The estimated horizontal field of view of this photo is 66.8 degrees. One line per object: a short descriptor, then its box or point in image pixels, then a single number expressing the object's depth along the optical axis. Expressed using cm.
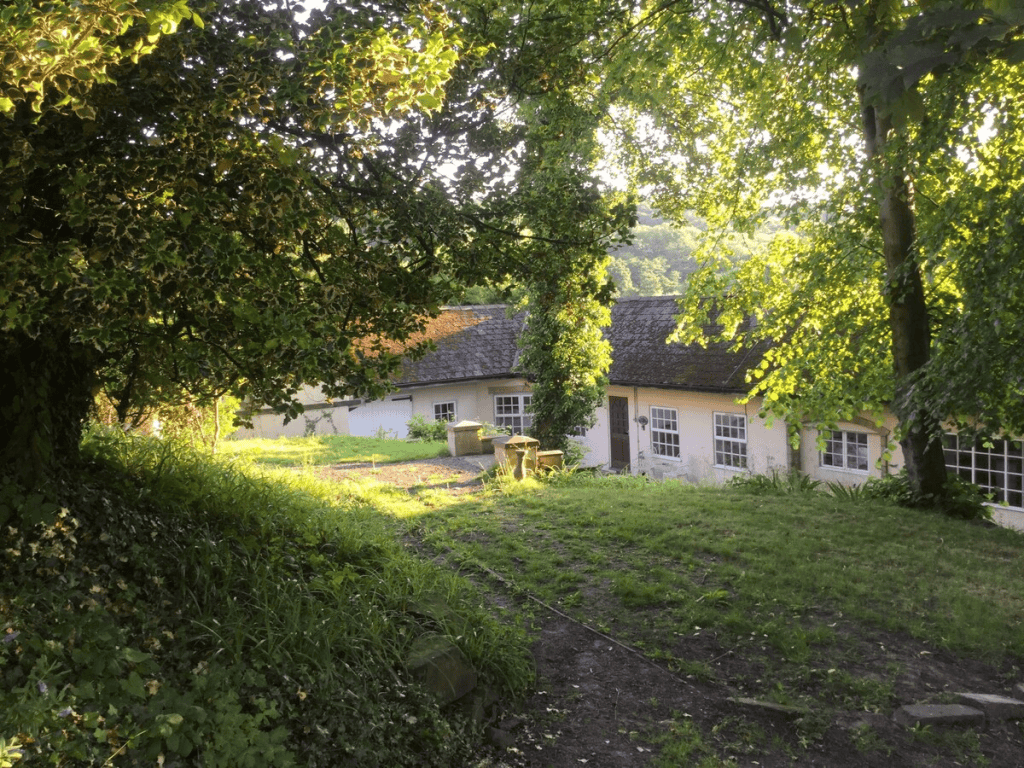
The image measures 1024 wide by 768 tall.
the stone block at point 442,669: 479
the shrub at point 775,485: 1332
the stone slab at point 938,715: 498
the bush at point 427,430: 2317
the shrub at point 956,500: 1116
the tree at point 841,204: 780
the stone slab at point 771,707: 511
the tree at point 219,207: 350
